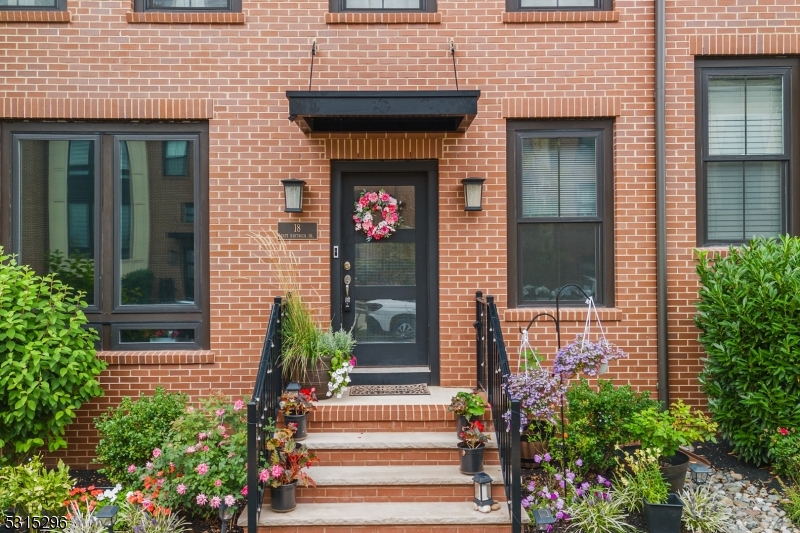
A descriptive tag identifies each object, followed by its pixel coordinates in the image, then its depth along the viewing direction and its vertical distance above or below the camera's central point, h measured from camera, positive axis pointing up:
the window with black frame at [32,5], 6.14 +2.52
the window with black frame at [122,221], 6.11 +0.43
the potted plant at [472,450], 4.88 -1.41
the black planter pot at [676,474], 4.91 -1.62
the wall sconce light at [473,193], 5.98 +0.67
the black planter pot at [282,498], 4.55 -1.66
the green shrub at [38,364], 5.09 -0.80
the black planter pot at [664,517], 4.55 -1.81
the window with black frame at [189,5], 6.17 +2.52
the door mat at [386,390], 5.88 -1.17
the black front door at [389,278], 6.32 -0.14
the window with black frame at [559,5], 6.27 +2.55
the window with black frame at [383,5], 6.26 +2.54
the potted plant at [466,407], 5.13 -1.15
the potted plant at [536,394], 4.92 -1.01
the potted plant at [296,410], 5.13 -1.17
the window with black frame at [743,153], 6.29 +1.09
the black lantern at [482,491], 4.60 -1.64
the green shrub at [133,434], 5.19 -1.38
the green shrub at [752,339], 5.25 -0.65
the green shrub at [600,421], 5.14 -1.28
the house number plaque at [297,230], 6.11 +0.33
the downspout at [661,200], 6.06 +0.60
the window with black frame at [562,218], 6.27 +0.45
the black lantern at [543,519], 4.15 -1.66
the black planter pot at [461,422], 5.15 -1.28
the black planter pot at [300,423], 5.14 -1.28
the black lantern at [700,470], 4.88 -1.58
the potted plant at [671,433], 4.80 -1.29
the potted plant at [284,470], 4.53 -1.46
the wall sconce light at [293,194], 5.94 +0.66
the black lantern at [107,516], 4.25 -1.66
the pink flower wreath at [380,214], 6.25 +0.49
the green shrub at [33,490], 4.72 -1.67
